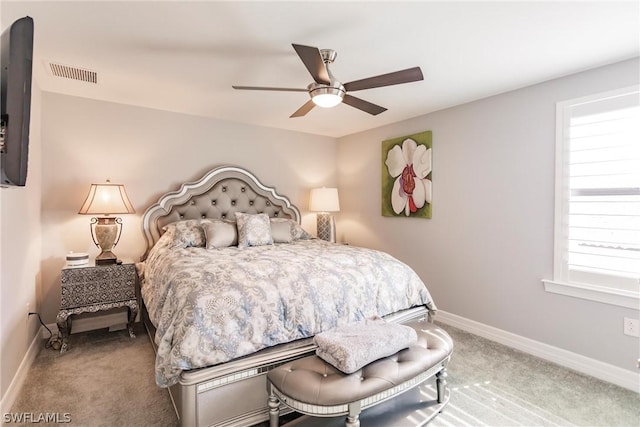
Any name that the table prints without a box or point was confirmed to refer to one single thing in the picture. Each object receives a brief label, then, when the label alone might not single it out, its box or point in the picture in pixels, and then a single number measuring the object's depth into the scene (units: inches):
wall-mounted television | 48.4
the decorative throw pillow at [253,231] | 123.0
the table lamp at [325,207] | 166.6
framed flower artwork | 139.3
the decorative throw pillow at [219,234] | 118.7
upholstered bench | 56.9
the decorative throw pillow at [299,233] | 143.7
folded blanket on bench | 62.1
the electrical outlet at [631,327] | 85.5
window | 87.0
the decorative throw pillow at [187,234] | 116.8
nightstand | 102.3
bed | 64.0
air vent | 94.9
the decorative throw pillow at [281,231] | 134.5
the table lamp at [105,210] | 111.9
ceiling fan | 70.0
